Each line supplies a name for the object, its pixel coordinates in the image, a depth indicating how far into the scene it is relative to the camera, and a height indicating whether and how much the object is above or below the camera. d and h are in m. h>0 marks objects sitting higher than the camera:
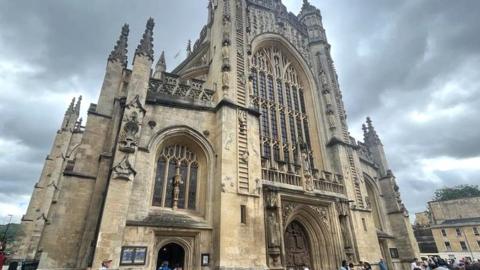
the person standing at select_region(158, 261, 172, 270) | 8.29 -0.14
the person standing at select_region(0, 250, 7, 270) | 7.75 +0.19
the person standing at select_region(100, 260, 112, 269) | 7.61 -0.05
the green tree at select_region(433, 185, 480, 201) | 48.84 +11.40
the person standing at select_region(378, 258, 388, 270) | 12.67 -0.38
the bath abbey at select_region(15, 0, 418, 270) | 9.97 +3.87
